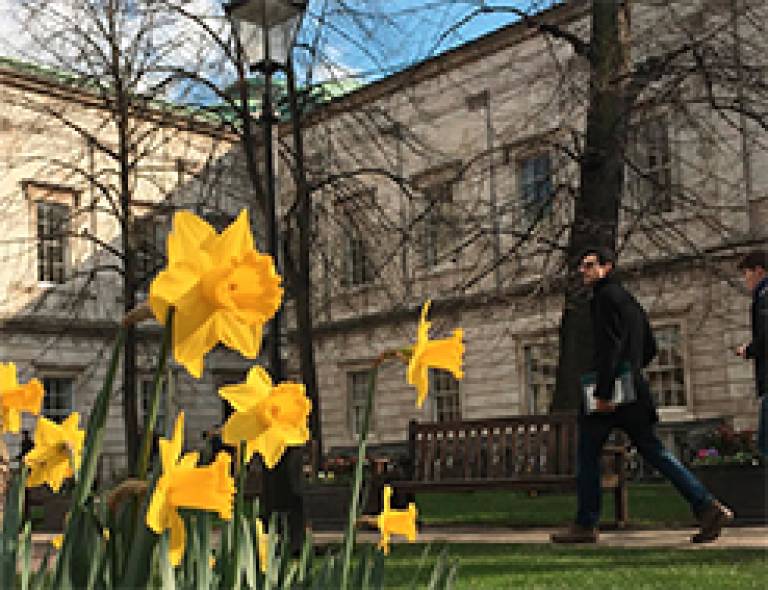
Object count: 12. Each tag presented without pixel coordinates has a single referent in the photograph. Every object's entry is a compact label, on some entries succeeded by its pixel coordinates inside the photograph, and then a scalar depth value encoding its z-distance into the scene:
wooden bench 8.84
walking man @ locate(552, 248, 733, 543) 6.70
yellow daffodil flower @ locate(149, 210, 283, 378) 1.26
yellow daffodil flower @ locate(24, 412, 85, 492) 2.05
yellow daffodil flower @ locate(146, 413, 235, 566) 1.49
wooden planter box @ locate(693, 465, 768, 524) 8.37
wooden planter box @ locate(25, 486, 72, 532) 12.76
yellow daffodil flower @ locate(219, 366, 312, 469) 1.70
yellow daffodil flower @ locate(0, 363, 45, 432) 1.99
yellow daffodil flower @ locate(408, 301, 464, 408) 1.82
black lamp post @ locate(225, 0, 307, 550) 6.62
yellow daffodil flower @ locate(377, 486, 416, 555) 2.21
